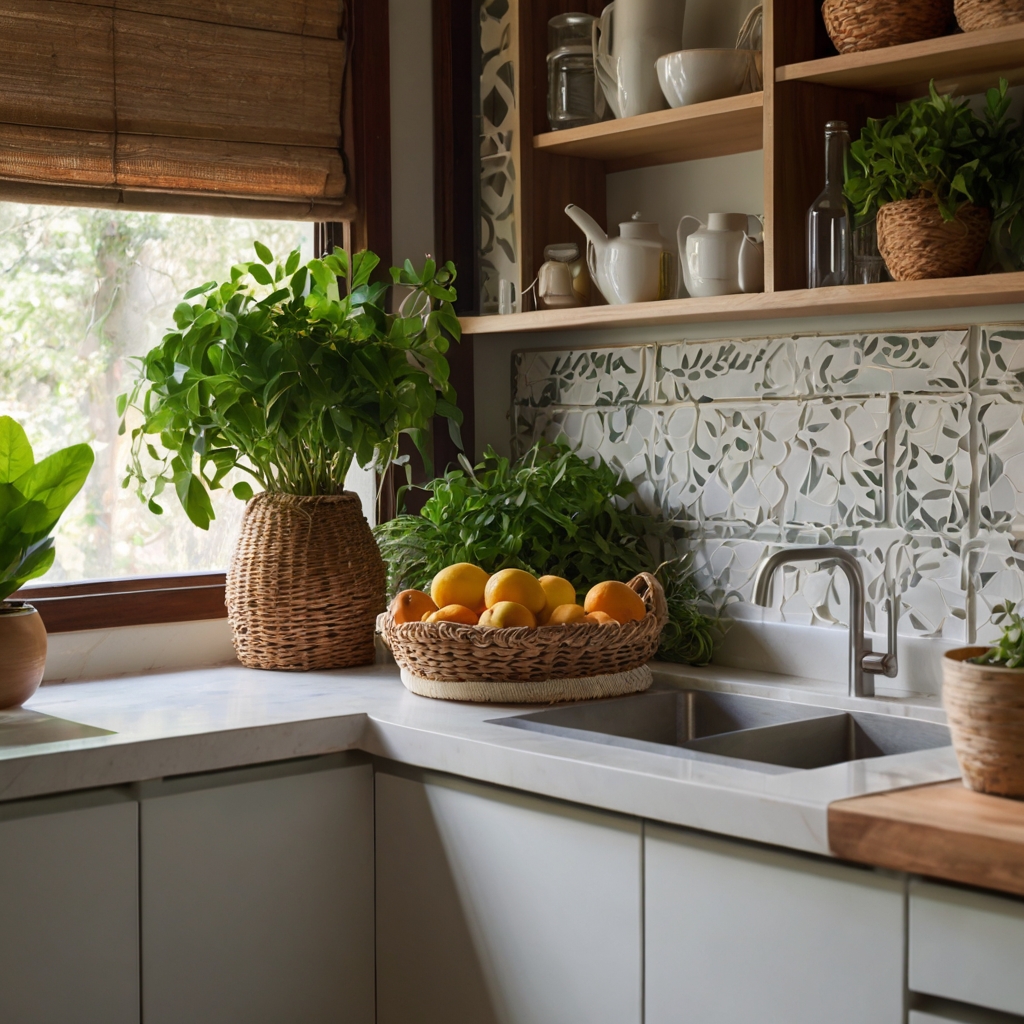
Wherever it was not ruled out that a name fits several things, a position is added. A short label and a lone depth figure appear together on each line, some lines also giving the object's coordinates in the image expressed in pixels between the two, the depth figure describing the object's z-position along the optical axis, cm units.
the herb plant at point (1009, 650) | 140
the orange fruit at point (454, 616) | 203
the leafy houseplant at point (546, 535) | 228
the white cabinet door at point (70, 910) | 161
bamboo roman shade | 216
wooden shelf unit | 180
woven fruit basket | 196
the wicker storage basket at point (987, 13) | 171
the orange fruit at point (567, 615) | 202
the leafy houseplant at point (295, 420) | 216
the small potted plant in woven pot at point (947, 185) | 177
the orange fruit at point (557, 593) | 208
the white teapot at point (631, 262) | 219
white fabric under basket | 198
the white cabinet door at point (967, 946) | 125
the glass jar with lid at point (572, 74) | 234
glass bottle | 193
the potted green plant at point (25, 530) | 192
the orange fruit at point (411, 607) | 208
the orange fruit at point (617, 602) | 204
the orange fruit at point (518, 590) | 203
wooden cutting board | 123
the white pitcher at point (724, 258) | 204
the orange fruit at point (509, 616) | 199
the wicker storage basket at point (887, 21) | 183
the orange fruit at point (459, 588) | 210
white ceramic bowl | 208
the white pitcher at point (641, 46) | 219
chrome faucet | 197
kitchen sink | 183
